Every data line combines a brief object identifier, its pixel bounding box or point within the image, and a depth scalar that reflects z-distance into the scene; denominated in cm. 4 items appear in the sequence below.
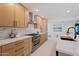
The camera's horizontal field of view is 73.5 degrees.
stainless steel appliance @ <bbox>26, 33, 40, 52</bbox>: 199
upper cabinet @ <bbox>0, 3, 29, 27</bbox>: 118
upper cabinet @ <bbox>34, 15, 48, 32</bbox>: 240
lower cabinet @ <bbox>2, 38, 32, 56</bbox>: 103
